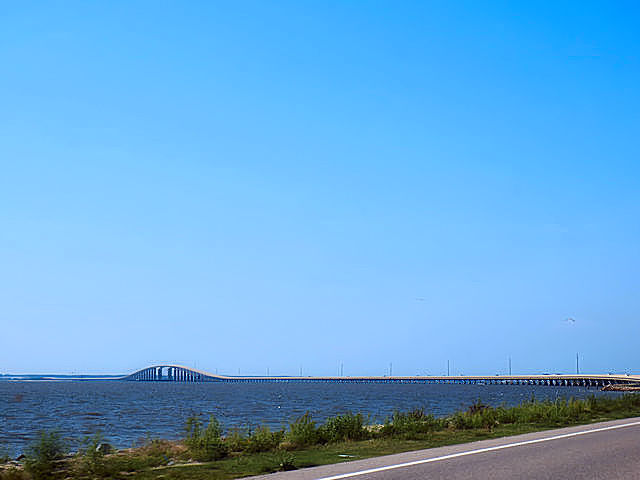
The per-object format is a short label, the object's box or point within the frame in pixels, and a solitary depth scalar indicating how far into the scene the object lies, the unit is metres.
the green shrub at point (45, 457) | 13.56
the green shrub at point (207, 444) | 15.71
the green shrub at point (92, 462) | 13.56
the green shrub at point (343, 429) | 18.78
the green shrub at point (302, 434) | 17.81
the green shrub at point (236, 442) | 16.86
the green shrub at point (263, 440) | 16.80
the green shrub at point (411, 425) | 19.66
